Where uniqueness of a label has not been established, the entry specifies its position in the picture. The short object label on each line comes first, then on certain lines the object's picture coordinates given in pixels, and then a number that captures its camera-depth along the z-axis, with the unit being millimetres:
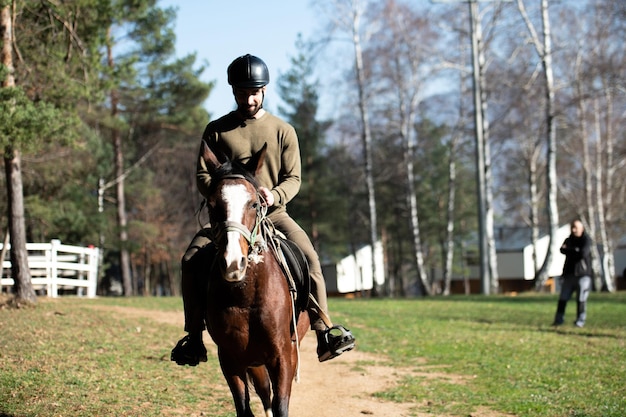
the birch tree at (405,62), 39781
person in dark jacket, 17484
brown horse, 5746
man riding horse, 6602
